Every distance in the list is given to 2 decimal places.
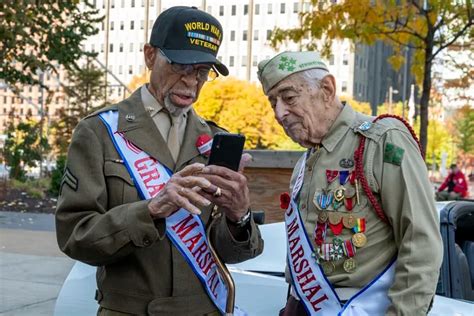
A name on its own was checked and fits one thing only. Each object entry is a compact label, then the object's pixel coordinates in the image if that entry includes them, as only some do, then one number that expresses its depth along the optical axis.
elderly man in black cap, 2.16
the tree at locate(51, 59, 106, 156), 28.70
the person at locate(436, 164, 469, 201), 19.30
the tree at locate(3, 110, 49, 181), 21.34
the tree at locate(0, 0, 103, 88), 12.62
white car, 3.50
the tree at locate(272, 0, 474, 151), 10.70
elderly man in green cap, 2.13
